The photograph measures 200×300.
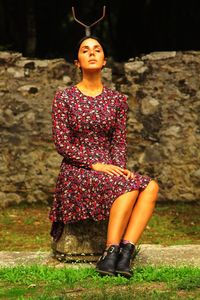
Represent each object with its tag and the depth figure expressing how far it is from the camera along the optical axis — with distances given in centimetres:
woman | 839
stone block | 913
